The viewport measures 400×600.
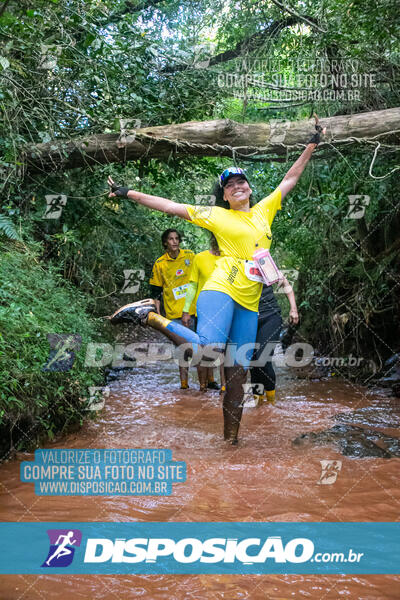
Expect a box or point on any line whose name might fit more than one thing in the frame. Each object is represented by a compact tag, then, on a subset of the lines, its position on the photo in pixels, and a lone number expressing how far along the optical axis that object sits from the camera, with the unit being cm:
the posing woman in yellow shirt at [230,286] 345
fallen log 494
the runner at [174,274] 610
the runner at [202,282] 524
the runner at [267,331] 491
